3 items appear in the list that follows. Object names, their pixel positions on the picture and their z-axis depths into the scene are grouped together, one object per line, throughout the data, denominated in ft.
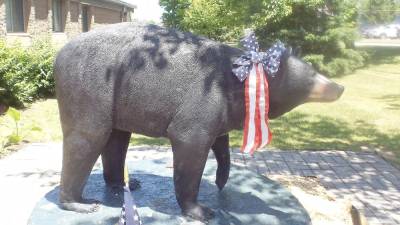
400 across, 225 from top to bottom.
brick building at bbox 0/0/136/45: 51.36
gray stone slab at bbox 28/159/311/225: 10.69
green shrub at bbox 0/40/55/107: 33.68
